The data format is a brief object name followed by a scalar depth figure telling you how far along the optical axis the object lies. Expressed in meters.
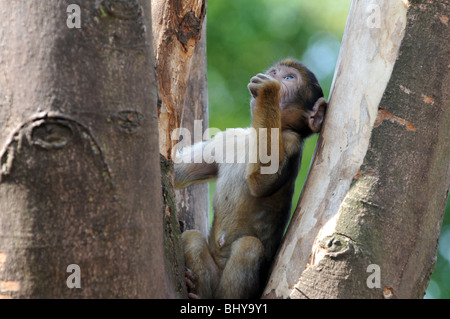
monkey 4.33
